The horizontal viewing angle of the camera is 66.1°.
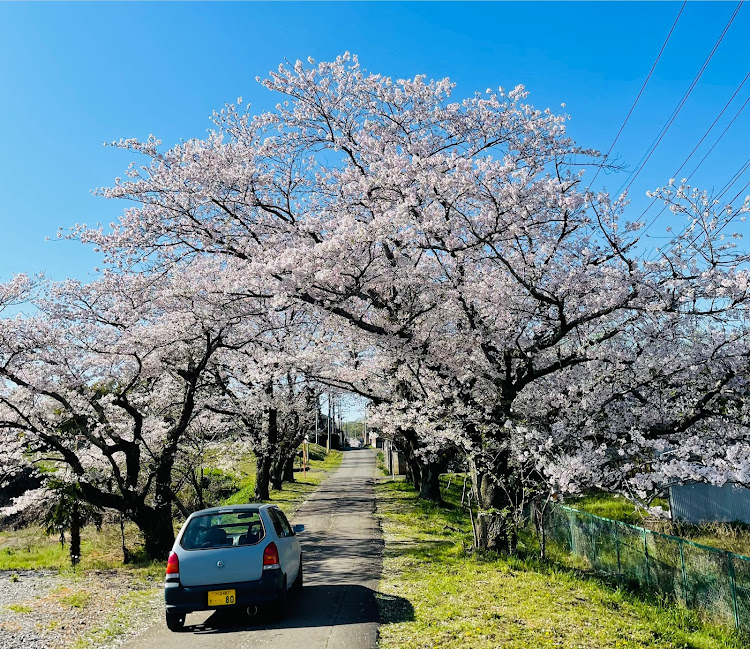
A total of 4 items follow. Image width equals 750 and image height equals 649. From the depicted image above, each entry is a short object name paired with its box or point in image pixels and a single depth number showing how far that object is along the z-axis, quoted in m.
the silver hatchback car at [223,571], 7.07
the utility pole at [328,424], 71.33
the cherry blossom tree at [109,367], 12.05
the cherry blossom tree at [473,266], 9.21
